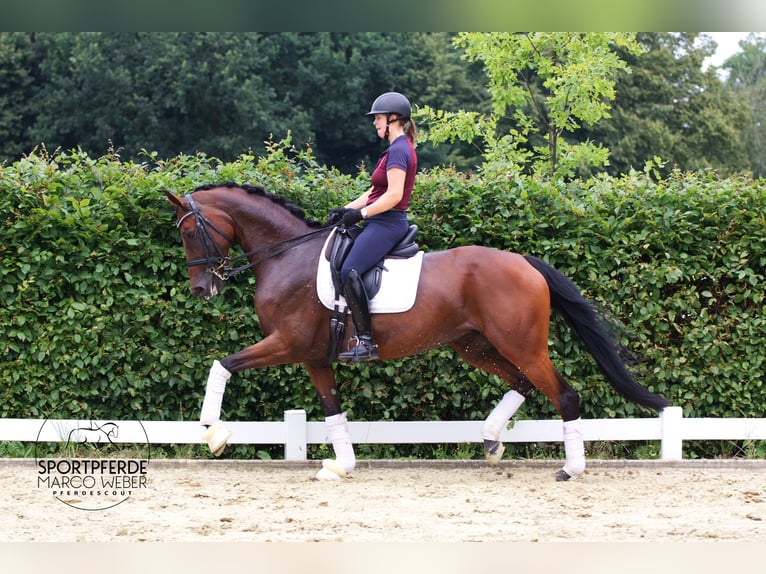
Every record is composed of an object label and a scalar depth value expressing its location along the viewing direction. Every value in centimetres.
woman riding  1247
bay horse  1273
